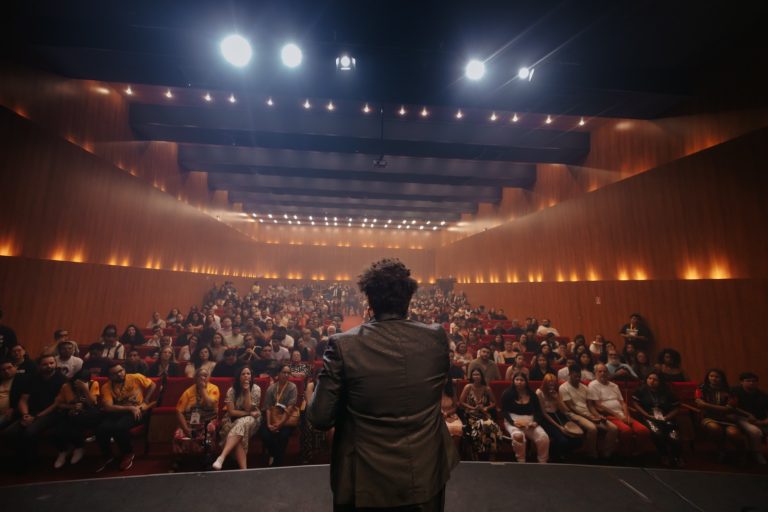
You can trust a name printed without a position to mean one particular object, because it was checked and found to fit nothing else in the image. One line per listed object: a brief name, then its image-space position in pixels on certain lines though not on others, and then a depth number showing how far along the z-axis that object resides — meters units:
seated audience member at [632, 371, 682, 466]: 3.72
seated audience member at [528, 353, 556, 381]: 4.73
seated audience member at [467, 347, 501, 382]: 4.69
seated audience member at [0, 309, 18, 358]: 4.35
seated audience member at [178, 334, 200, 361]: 5.86
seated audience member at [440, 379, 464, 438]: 3.62
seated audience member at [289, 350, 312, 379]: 4.69
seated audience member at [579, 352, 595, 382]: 5.21
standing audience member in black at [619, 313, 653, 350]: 6.25
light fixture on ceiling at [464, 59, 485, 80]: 4.79
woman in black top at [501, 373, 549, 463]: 3.54
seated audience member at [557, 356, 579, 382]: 4.78
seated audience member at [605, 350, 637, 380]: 4.86
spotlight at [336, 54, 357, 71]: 4.75
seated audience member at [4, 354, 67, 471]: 3.36
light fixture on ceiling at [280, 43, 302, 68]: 4.53
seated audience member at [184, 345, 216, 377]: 4.37
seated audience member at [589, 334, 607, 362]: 6.21
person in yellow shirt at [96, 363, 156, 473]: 3.49
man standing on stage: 1.08
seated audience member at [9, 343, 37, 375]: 3.80
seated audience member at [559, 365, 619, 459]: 3.72
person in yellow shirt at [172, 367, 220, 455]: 3.37
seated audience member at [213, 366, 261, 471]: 3.40
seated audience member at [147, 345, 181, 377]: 4.80
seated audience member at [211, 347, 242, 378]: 4.59
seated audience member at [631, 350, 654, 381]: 5.27
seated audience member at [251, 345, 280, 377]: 4.63
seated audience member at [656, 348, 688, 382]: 5.13
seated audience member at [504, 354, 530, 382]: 4.40
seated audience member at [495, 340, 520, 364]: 6.29
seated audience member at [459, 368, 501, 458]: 3.51
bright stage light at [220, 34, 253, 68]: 4.39
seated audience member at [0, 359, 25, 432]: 3.44
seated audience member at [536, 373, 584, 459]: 3.62
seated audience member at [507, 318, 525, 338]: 8.50
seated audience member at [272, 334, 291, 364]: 5.40
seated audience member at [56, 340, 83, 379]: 4.22
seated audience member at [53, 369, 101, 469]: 3.44
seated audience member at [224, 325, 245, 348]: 6.24
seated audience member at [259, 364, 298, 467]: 3.55
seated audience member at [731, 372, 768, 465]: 3.74
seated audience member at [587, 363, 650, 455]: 3.78
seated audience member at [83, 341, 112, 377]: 4.74
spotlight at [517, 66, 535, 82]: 4.98
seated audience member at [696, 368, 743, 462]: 3.86
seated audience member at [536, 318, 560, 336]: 8.28
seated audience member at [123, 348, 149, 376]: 4.41
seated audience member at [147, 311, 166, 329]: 7.82
